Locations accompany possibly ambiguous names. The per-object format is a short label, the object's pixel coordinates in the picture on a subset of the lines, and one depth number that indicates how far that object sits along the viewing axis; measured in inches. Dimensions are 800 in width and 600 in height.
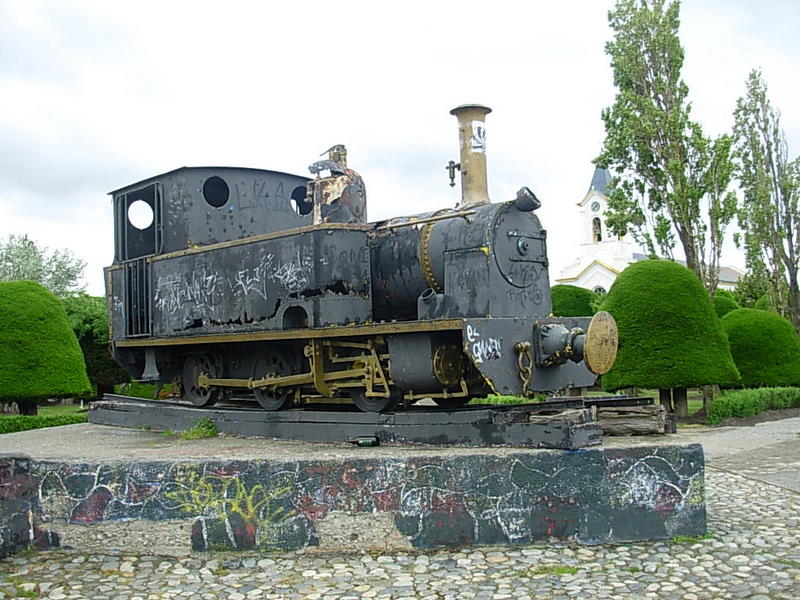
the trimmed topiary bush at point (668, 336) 577.6
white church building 2009.4
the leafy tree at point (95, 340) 946.1
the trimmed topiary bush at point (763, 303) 945.3
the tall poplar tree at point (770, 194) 828.0
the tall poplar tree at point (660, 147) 751.7
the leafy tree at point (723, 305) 1085.8
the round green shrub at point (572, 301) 952.3
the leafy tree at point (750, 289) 1050.6
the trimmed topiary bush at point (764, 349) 687.1
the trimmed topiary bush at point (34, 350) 644.7
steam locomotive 288.5
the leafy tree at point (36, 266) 1251.8
